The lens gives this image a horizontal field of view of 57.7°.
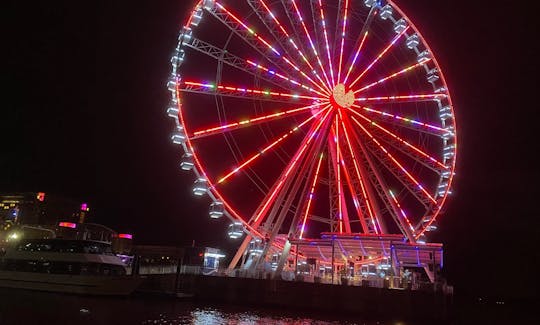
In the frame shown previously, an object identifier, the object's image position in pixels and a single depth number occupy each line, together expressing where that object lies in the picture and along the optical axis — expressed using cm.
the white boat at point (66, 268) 3909
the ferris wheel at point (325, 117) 3831
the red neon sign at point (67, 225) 8324
